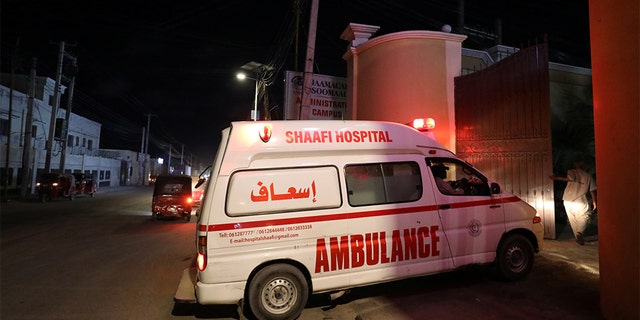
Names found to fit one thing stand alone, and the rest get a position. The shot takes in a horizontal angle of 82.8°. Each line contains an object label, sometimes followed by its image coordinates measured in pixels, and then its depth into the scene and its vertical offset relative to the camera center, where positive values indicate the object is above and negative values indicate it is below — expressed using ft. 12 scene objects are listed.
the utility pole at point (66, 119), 90.84 +14.04
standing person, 23.81 -0.44
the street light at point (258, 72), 57.19 +17.75
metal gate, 24.17 +4.68
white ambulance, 13.73 -1.37
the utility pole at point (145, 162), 183.11 +8.10
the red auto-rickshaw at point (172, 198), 46.91 -2.54
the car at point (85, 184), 85.25 -2.00
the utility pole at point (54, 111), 83.82 +14.70
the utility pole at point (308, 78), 36.32 +10.43
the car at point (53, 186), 73.20 -2.31
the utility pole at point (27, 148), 77.10 +5.51
